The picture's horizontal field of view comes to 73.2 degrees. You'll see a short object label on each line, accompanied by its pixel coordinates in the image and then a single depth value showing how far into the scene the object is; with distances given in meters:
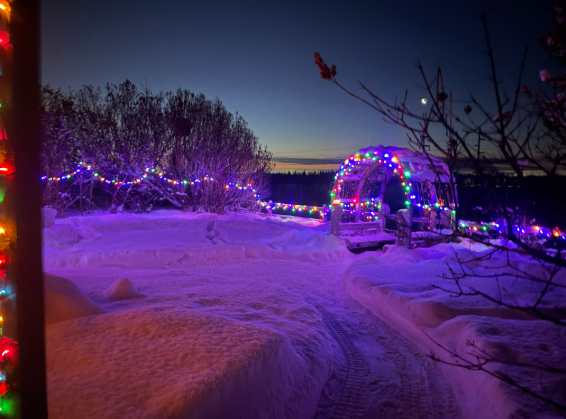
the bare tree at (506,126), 2.04
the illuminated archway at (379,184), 11.95
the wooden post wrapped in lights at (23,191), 1.66
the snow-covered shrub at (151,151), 19.14
